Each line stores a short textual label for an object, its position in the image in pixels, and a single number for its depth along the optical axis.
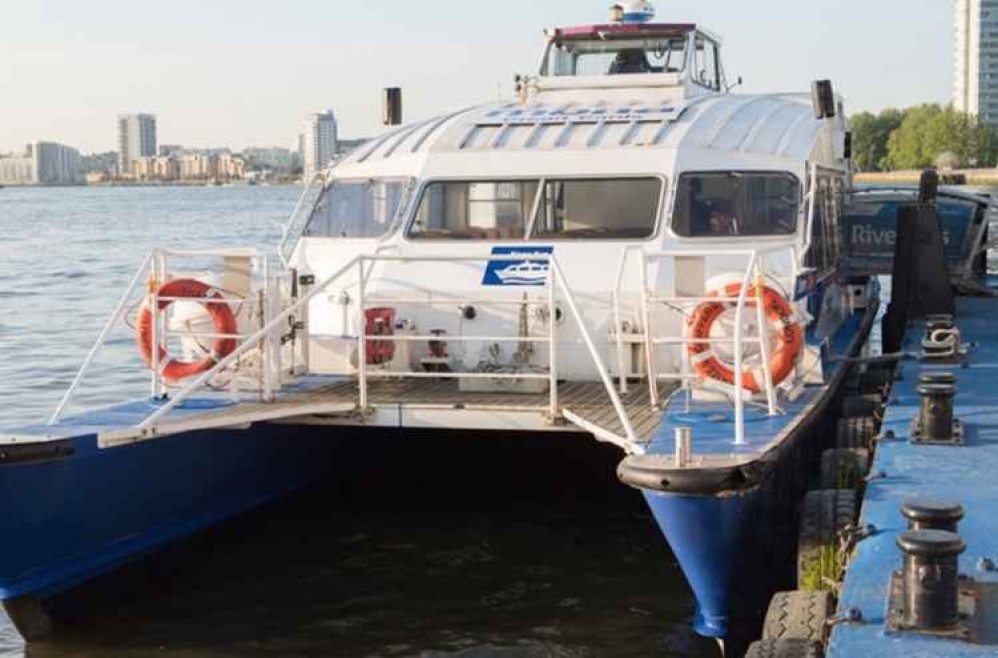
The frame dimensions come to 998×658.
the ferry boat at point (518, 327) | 8.55
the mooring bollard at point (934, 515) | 5.80
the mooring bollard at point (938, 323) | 12.52
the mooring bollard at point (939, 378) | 8.49
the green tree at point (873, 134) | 161.88
